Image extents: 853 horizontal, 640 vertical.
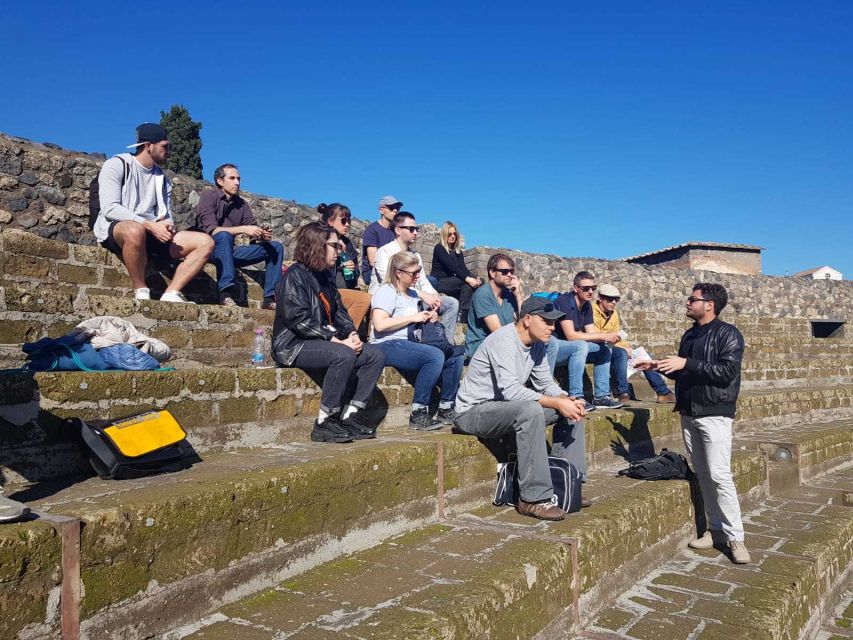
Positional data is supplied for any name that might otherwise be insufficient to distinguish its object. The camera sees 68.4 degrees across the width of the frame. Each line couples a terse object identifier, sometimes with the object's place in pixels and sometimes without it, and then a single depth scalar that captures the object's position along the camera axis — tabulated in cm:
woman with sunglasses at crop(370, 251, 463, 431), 468
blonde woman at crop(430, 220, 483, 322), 694
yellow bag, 270
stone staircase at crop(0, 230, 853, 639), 209
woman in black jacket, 399
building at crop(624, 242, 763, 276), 2619
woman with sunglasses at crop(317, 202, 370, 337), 573
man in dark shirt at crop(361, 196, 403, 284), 661
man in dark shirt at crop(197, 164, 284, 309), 602
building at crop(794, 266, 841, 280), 4678
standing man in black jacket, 421
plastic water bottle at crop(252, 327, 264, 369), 487
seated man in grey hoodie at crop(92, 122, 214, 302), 506
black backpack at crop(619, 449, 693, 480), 467
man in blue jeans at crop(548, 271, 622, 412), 623
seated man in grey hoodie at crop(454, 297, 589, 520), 369
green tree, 3303
